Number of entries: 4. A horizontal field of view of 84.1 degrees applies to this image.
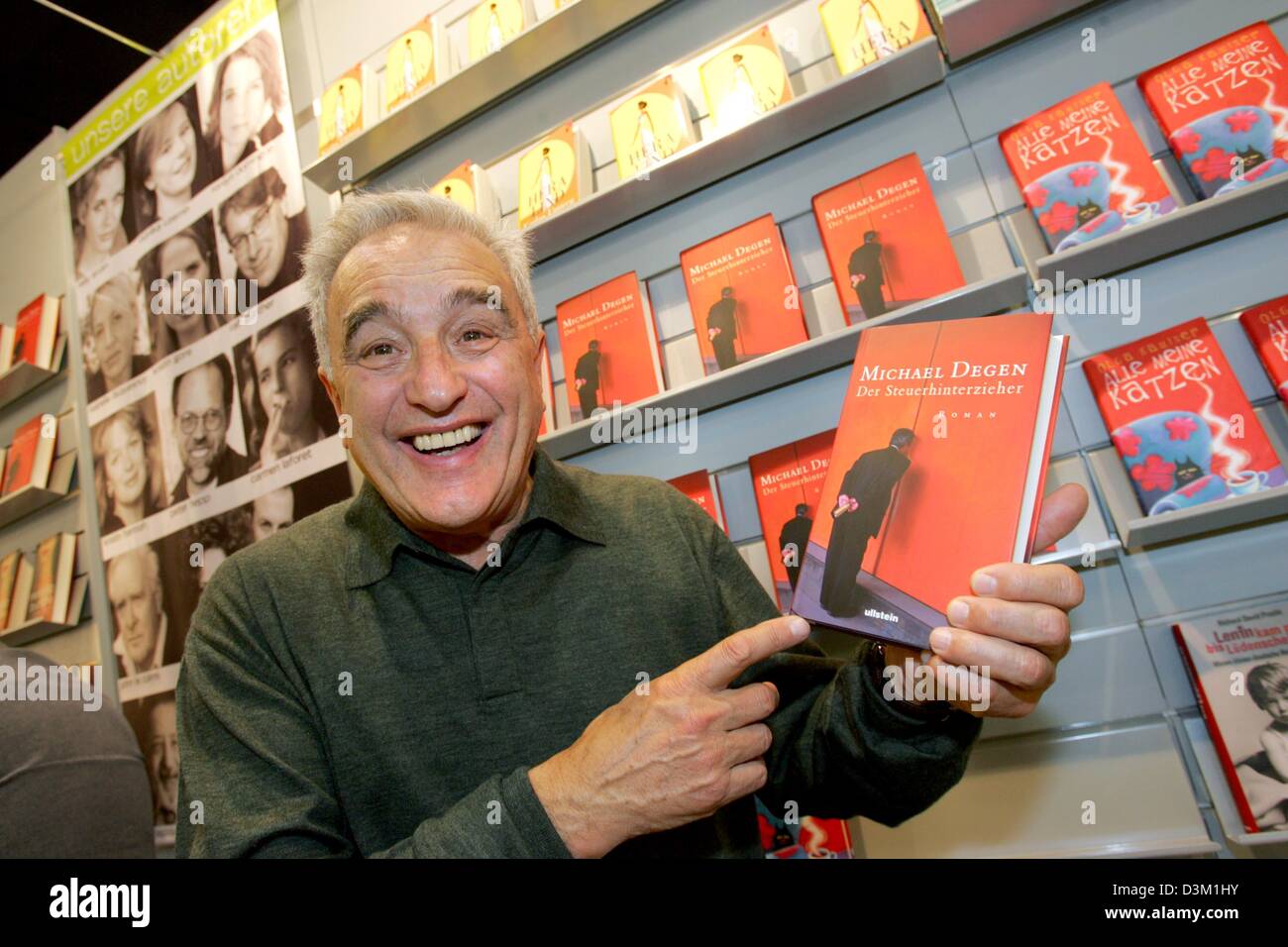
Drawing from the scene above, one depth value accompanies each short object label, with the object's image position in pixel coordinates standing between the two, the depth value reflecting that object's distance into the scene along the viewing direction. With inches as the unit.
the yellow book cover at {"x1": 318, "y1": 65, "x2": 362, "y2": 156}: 103.2
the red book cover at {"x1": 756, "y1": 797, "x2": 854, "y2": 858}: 70.3
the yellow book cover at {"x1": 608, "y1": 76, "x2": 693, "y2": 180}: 85.0
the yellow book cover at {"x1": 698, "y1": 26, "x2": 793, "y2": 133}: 80.4
